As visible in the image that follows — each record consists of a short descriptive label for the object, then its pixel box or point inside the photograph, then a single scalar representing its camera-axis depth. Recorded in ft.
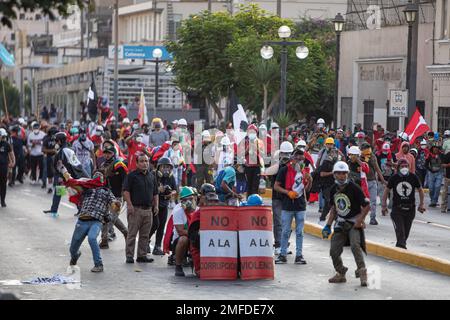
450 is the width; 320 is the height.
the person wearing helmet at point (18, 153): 122.72
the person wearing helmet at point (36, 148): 126.52
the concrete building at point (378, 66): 158.20
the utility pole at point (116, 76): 182.60
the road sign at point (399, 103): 116.47
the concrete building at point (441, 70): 146.10
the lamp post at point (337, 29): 132.36
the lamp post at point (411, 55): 115.44
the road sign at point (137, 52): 224.74
